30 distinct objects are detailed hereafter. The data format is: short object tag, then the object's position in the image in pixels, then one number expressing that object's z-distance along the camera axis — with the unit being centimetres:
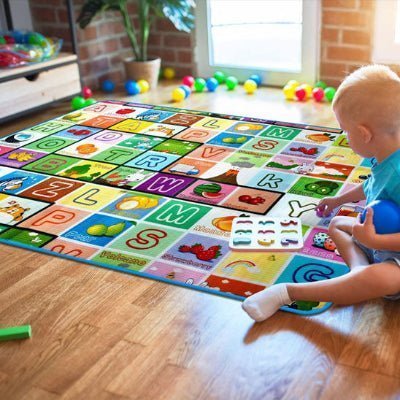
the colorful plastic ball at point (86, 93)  334
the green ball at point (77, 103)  315
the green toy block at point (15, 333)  139
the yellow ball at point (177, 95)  322
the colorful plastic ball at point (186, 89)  331
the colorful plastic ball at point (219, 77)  355
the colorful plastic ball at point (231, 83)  342
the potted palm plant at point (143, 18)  325
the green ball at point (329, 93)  310
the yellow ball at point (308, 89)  318
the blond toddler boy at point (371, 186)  136
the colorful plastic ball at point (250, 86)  332
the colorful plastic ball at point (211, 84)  340
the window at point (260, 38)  328
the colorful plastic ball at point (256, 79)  346
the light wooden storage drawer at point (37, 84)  287
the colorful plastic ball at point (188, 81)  347
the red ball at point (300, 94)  316
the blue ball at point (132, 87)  336
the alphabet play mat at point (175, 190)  166
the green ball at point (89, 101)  321
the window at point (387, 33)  300
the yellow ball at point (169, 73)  378
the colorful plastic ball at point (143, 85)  343
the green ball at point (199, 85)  342
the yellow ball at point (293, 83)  325
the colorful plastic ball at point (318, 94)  312
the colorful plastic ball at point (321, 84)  324
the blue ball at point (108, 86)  349
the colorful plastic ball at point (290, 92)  320
